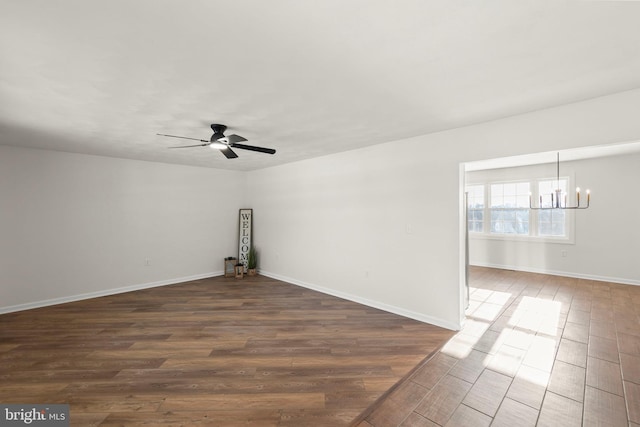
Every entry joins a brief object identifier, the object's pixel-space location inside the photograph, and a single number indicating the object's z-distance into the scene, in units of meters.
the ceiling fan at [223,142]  2.94
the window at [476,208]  6.85
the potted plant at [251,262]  6.05
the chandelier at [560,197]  5.33
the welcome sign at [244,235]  6.19
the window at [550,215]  5.70
